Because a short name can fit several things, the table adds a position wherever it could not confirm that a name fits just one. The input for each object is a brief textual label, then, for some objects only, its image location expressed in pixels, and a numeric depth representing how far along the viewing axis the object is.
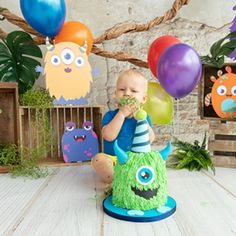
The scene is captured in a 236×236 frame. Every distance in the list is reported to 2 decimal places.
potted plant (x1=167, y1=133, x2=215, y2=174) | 1.25
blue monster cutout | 1.31
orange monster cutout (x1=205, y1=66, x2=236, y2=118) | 1.24
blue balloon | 1.08
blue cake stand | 0.75
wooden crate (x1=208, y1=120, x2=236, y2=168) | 1.25
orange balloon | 1.19
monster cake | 0.79
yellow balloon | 1.24
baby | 1.00
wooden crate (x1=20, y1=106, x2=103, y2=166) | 1.35
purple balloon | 1.04
